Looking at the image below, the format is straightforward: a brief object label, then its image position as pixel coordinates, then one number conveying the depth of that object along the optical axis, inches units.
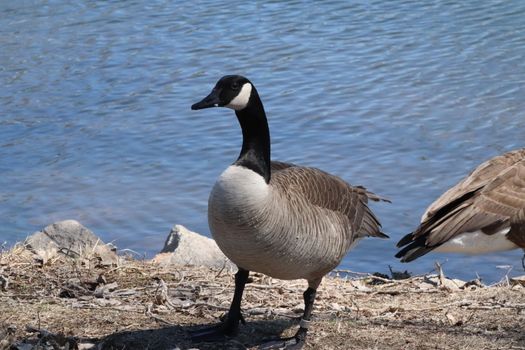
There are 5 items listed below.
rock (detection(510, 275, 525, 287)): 503.2
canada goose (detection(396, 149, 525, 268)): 501.4
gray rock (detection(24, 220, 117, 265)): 529.0
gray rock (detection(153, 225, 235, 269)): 557.0
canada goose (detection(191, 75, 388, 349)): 377.1
